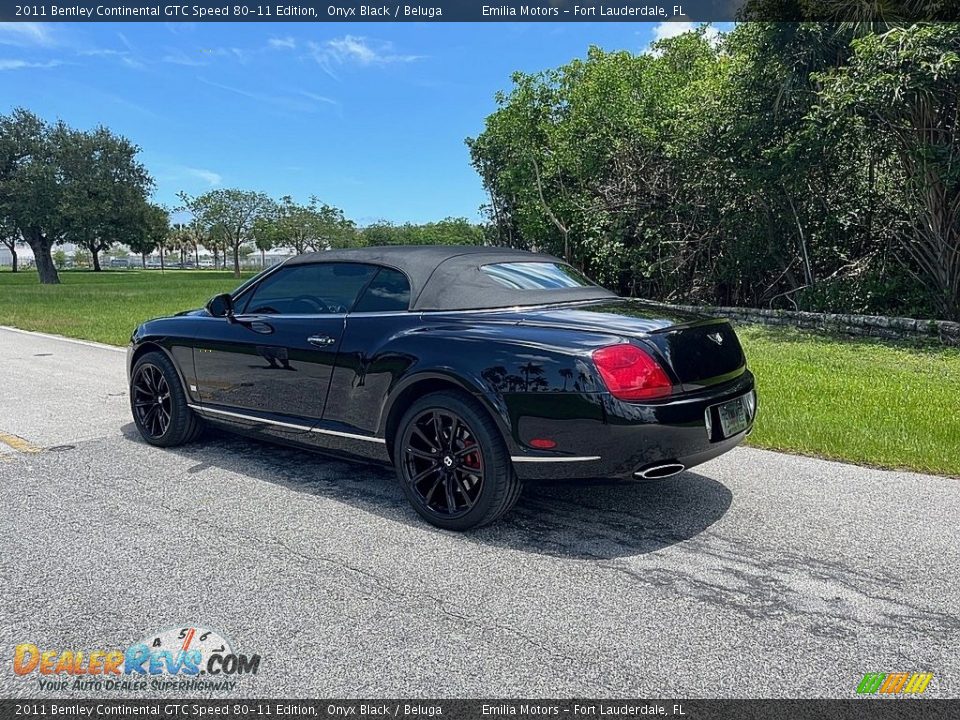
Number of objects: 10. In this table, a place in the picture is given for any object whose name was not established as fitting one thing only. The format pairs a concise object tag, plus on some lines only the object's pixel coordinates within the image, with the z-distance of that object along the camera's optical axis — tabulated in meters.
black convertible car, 3.50
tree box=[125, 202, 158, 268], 44.59
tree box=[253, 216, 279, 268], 82.94
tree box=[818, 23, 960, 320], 10.59
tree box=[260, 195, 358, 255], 83.56
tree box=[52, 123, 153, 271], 41.91
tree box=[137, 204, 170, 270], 45.38
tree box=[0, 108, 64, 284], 41.03
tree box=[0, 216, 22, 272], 42.53
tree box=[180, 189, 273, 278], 82.88
